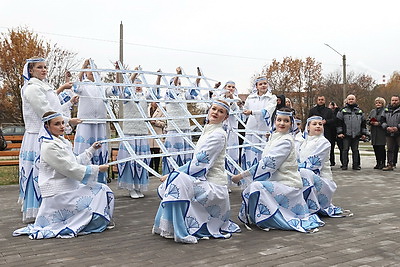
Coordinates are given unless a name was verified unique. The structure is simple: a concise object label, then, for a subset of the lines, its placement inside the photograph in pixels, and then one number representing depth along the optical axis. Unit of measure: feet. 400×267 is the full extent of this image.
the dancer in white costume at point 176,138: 24.53
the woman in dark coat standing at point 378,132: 34.35
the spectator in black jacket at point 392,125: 33.35
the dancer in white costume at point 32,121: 16.76
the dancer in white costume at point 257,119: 22.59
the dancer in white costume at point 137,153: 22.17
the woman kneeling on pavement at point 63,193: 14.56
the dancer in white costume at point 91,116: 20.34
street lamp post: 74.97
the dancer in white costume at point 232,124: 23.55
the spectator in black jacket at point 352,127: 34.19
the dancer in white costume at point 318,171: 16.99
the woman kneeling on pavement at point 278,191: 15.24
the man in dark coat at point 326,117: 34.63
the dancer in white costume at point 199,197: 13.76
